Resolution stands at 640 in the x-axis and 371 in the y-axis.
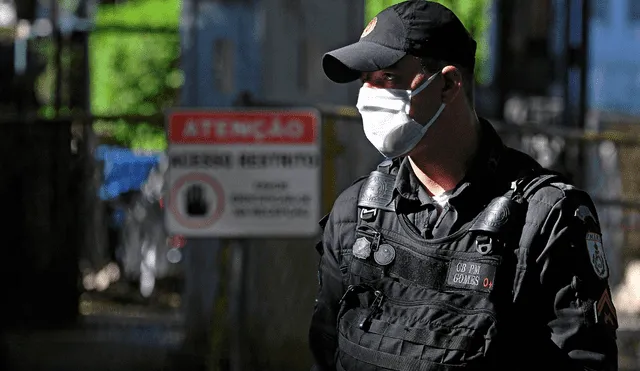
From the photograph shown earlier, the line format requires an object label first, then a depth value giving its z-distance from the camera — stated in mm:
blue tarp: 14758
